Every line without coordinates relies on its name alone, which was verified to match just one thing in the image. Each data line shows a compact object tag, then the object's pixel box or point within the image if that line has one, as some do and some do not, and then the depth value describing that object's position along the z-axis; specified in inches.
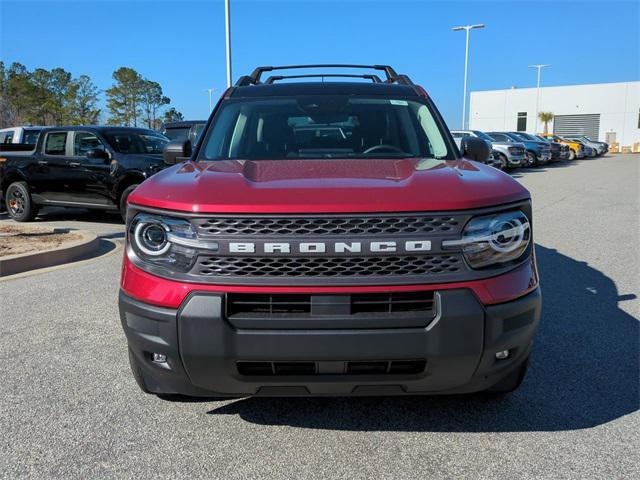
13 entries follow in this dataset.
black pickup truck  366.9
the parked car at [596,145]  1626.5
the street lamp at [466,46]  1616.1
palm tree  2667.3
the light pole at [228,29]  799.7
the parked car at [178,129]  586.2
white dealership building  2514.8
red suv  88.9
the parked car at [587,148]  1571.1
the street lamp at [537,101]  2725.4
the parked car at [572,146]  1455.5
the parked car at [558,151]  1204.7
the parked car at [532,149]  1075.9
